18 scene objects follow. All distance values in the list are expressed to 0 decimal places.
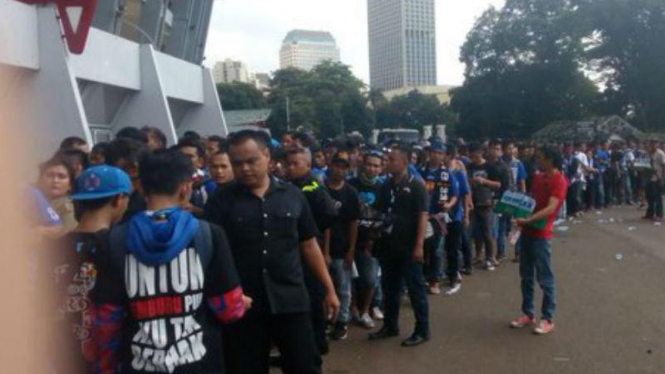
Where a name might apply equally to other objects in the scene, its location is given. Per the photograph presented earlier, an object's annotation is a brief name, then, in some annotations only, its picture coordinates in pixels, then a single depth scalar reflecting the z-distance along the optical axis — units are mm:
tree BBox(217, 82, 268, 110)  67375
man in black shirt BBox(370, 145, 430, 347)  6590
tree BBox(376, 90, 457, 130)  67438
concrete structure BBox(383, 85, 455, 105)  109000
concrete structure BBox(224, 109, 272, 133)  46769
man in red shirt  6867
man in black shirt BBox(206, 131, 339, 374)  4086
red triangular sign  12509
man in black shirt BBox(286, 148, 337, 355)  5550
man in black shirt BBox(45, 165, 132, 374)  3176
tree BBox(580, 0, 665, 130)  46500
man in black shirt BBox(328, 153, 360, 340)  6688
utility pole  51162
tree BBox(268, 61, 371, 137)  54219
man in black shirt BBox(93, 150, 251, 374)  3020
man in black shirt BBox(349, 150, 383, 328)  7207
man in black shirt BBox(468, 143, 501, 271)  10328
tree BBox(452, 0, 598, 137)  51031
